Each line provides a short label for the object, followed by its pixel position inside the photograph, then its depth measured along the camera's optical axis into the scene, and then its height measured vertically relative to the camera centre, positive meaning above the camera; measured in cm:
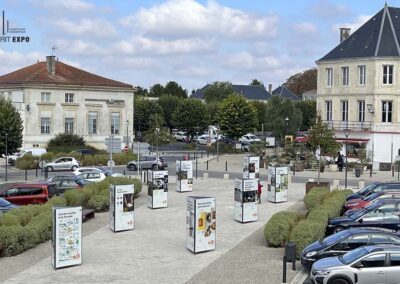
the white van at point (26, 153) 5677 -244
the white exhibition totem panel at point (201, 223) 2056 -307
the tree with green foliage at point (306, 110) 9655 +288
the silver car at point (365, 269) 1594 -344
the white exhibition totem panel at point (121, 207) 2442 -306
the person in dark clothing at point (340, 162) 5133 -255
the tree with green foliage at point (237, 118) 7344 +119
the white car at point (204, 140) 8395 -153
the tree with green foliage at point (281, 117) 7644 +145
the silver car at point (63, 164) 5197 -305
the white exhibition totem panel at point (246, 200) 2611 -289
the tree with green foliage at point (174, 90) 13025 +772
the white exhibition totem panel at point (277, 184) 3228 -275
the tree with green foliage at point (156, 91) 13360 +772
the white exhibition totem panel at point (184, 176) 3710 -277
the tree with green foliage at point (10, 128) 4744 -19
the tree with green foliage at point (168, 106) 10294 +343
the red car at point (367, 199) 2669 -293
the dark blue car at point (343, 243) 1831 -323
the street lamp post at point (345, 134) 5678 -36
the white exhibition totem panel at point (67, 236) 1906 -327
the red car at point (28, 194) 2988 -314
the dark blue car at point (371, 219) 2225 -311
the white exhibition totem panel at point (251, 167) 4103 -243
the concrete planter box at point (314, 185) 3464 -295
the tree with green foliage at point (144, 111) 9575 +240
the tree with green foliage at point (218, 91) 11764 +677
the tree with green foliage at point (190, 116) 8600 +156
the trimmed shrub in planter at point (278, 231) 2147 -337
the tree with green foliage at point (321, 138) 4494 -58
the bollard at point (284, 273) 1745 -389
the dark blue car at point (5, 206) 2535 -325
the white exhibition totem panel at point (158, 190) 3014 -291
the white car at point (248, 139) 7969 -130
